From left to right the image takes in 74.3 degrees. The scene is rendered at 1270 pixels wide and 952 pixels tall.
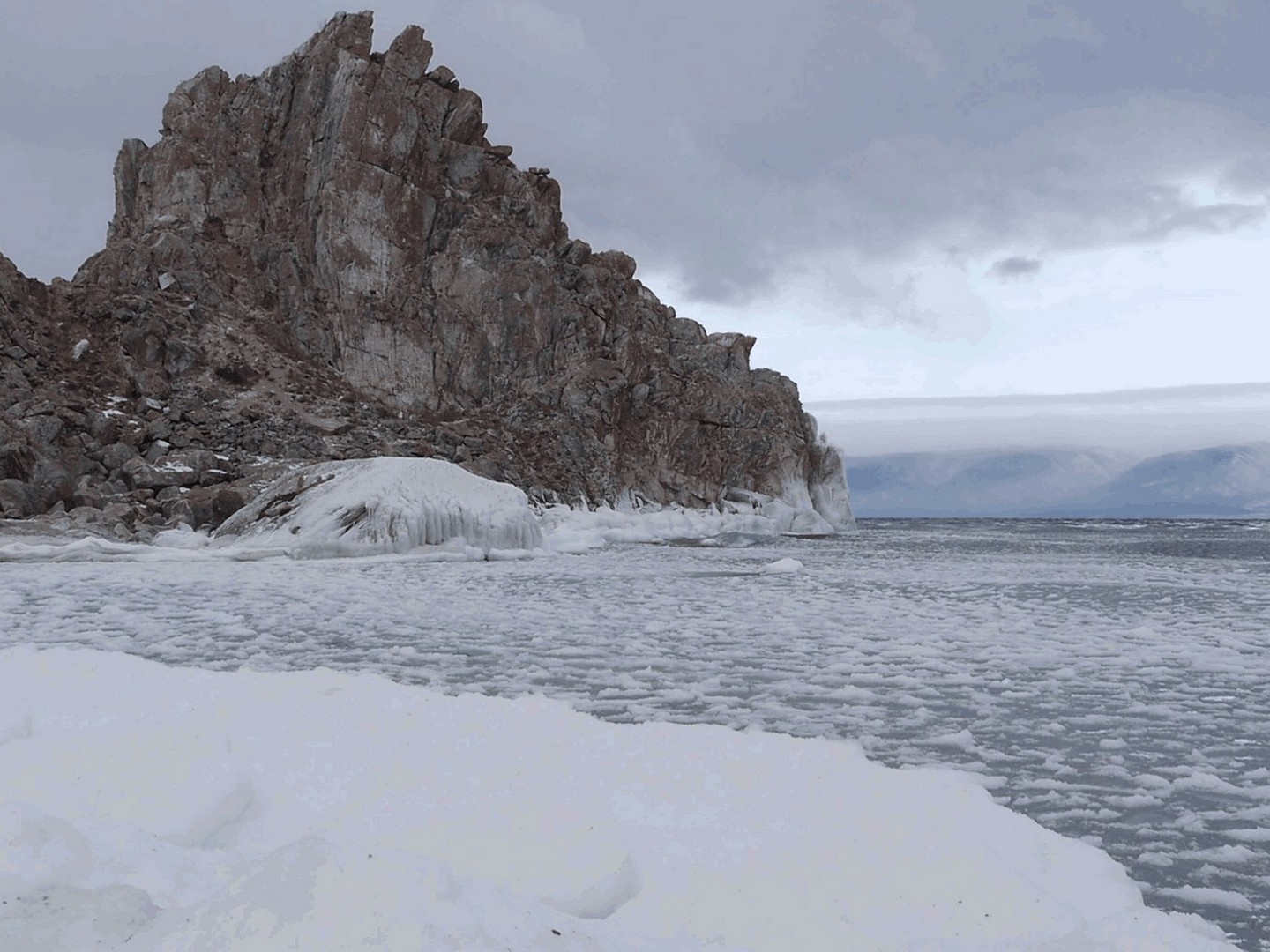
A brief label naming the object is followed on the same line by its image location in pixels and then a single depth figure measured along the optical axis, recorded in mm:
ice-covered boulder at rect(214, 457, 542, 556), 20781
